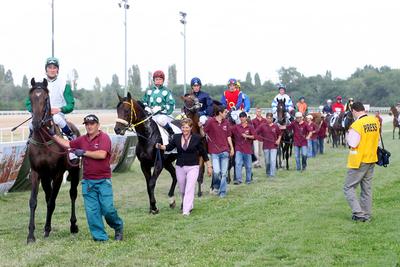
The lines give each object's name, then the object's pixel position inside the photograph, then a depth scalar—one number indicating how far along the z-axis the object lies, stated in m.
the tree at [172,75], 106.56
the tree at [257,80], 109.22
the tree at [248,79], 113.39
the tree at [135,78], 107.01
